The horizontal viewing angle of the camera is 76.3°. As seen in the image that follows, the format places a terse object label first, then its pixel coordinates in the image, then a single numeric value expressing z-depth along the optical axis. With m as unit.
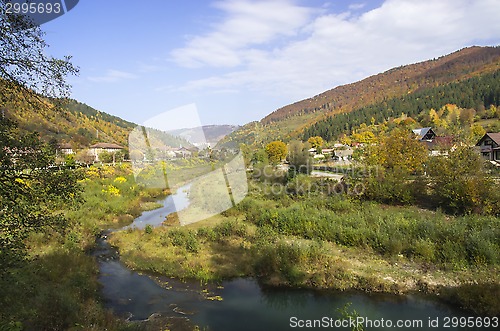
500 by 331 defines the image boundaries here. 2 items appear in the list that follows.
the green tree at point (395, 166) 23.11
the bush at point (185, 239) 17.06
